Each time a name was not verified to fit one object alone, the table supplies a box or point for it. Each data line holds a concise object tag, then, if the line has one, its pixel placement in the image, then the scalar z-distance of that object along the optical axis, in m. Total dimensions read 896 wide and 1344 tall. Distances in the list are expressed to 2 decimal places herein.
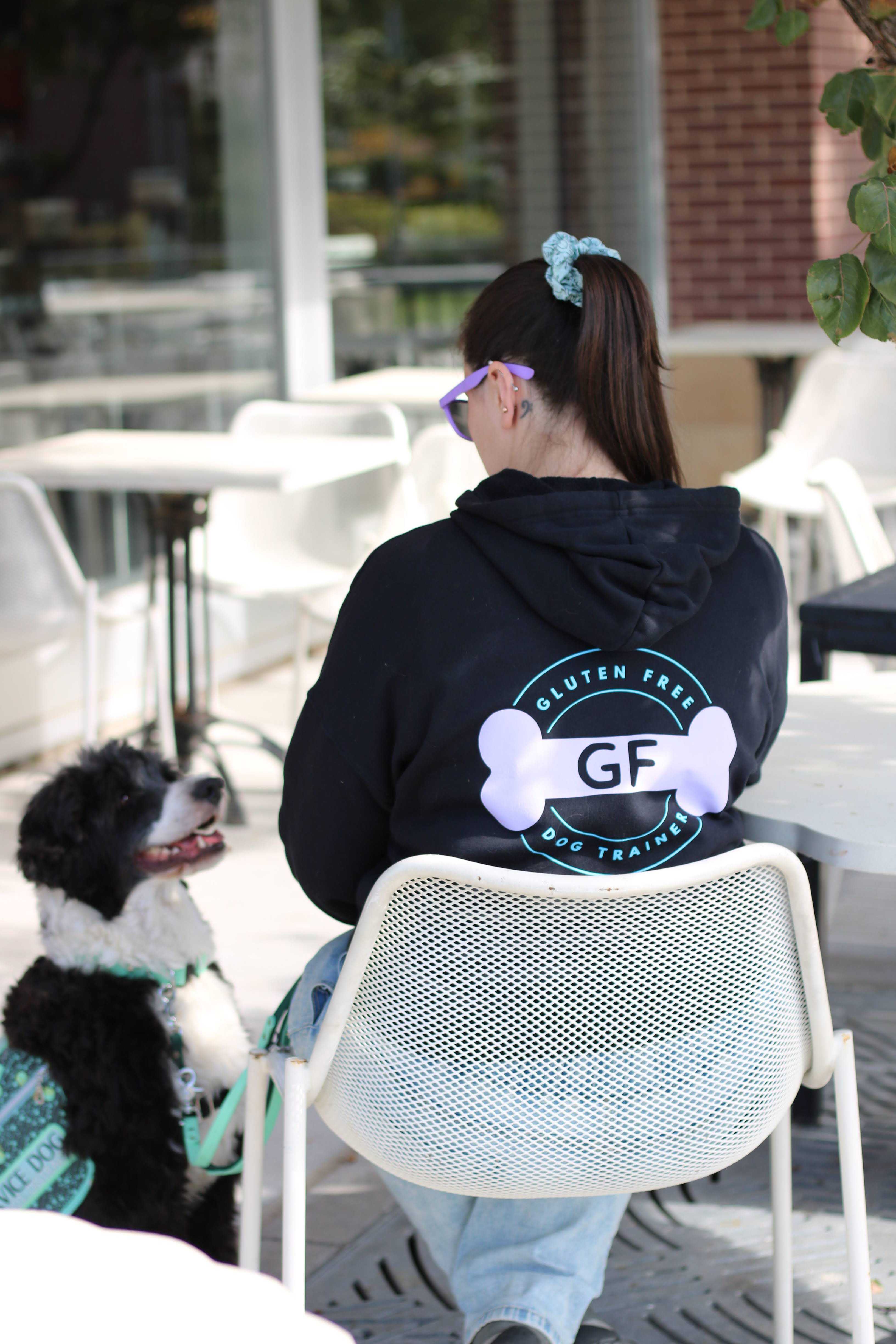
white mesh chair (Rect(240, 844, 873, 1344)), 1.39
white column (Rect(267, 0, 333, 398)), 5.46
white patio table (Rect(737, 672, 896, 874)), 1.73
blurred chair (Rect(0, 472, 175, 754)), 3.86
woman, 1.50
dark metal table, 2.31
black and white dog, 1.87
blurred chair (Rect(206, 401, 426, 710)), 4.25
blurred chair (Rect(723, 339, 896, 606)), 5.14
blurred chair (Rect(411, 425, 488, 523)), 4.25
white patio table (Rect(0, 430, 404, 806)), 3.62
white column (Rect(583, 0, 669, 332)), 7.45
